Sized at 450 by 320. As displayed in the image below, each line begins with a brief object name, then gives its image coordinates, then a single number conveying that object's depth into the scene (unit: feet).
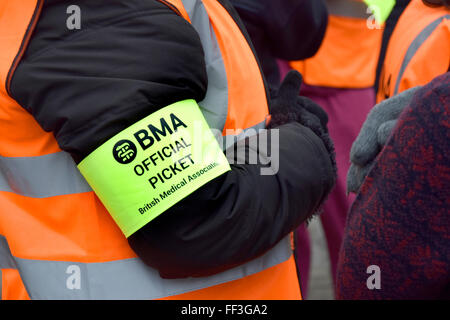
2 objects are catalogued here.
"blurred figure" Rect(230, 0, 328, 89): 5.62
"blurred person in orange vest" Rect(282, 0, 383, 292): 8.63
